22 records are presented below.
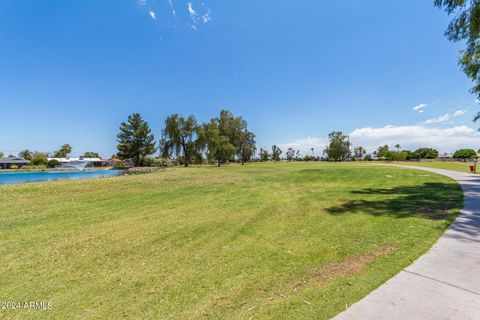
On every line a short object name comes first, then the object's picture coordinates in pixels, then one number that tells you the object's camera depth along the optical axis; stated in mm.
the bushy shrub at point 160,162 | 49375
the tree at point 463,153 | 80750
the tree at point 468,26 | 8359
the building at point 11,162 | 57728
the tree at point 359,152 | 112112
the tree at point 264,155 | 102688
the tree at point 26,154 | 77125
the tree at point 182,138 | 39688
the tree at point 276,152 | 100162
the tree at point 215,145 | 42281
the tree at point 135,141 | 45469
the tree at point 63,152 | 87875
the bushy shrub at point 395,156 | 82500
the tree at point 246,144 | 58438
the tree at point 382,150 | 96188
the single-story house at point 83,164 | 60966
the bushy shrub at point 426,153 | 93938
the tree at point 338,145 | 79812
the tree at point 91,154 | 104688
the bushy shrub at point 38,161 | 55281
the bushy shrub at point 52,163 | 55469
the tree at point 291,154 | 120312
